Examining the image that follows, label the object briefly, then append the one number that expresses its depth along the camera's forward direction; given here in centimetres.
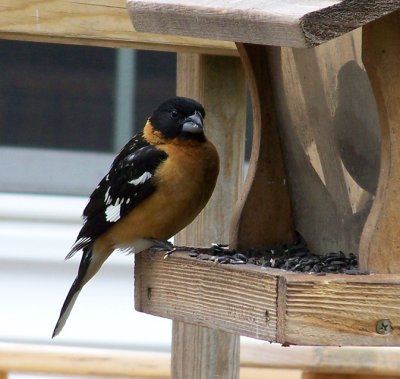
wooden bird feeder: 525
